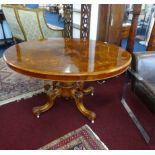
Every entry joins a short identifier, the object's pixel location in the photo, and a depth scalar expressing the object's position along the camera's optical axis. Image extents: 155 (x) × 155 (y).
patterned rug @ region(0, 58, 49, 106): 2.13
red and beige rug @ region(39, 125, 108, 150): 1.50
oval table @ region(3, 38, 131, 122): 1.31
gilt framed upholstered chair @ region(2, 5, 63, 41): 2.72
